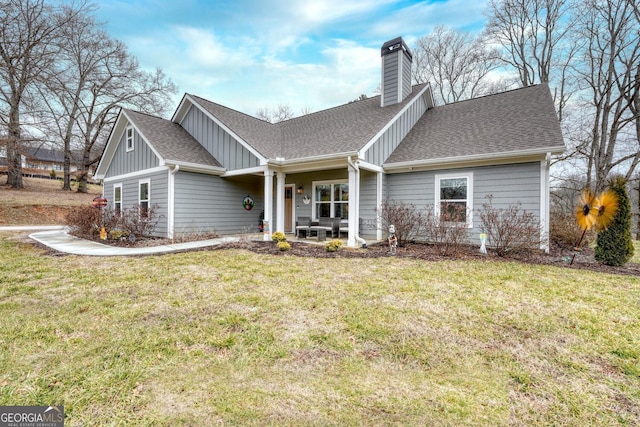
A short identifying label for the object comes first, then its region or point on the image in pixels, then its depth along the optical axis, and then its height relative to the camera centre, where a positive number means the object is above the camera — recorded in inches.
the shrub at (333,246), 297.0 -36.0
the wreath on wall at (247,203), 471.8 +11.3
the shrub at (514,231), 260.5 -16.5
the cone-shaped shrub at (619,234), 239.9 -16.2
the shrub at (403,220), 310.0 -9.0
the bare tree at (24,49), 636.7 +356.9
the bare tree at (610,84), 490.9 +237.4
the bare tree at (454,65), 719.1 +389.7
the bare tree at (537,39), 572.4 +367.3
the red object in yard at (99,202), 404.6 +7.2
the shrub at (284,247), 302.2 -38.3
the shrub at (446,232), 279.8 -19.3
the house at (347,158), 326.3 +65.3
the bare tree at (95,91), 821.2 +361.8
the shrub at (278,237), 337.4 -31.8
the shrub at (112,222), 360.5 -18.1
